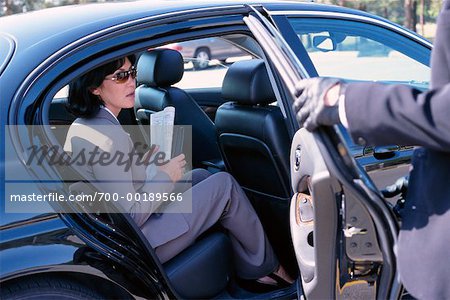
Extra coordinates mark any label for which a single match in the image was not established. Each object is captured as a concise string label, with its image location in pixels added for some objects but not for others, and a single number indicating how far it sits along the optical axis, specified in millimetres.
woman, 2262
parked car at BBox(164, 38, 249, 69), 17188
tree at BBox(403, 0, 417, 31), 19766
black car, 1749
